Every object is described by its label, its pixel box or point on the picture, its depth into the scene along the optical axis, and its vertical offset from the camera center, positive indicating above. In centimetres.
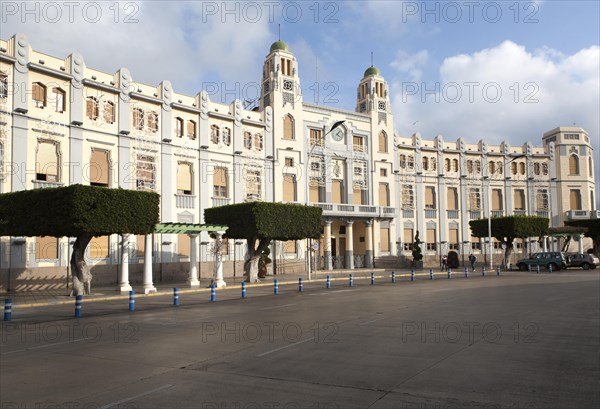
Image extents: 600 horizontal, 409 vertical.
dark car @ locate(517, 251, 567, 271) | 4672 -199
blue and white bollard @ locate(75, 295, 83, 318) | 1784 -200
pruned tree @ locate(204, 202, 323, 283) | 3356 +142
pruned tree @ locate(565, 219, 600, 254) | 5794 +120
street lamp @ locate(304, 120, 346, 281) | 4894 +620
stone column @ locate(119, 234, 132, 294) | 2706 -131
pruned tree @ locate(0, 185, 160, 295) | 2366 +153
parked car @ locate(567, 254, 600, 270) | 4825 -211
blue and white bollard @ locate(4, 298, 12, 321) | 1681 -196
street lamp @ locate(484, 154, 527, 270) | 6209 +578
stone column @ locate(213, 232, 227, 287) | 3067 -143
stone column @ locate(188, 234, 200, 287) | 3094 -117
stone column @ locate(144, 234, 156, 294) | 2715 -110
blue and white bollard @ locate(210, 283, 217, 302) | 2297 -220
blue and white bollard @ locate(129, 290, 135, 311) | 1967 -206
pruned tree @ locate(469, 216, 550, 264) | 5009 +116
